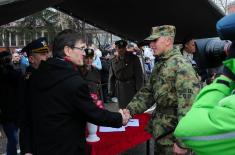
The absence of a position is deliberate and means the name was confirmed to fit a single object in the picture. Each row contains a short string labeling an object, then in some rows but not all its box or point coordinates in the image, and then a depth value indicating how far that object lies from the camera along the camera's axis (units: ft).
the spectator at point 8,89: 15.23
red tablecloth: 11.45
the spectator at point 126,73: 22.49
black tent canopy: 15.77
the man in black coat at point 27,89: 9.99
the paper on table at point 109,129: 12.35
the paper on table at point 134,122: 13.56
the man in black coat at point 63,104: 8.65
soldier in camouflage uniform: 9.45
